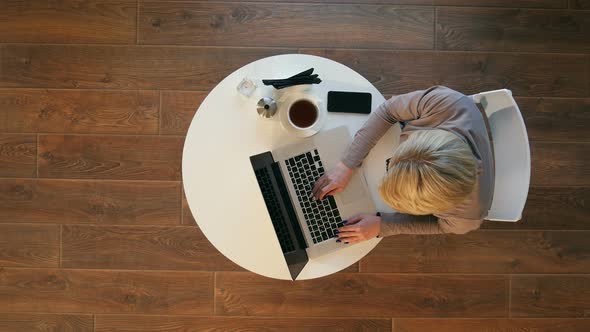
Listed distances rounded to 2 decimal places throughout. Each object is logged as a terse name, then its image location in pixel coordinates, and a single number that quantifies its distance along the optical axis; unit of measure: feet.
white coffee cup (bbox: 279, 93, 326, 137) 4.78
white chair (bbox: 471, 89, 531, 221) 4.47
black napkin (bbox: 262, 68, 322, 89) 4.74
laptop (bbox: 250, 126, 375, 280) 4.82
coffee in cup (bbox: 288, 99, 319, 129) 4.84
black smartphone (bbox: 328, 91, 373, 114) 4.89
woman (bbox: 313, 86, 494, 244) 3.95
